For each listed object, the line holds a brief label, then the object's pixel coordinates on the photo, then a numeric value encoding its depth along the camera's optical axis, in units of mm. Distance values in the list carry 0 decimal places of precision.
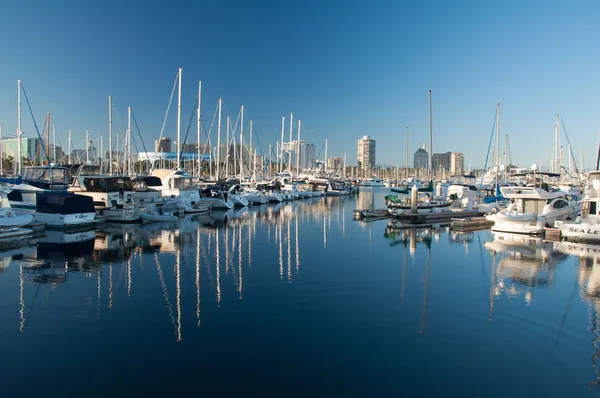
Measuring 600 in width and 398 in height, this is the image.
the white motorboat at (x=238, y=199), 59688
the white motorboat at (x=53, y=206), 31422
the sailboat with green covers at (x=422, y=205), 48062
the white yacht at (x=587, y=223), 29703
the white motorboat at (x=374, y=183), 187750
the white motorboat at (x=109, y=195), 37688
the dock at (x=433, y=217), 44188
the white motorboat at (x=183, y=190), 49625
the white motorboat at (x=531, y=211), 34719
